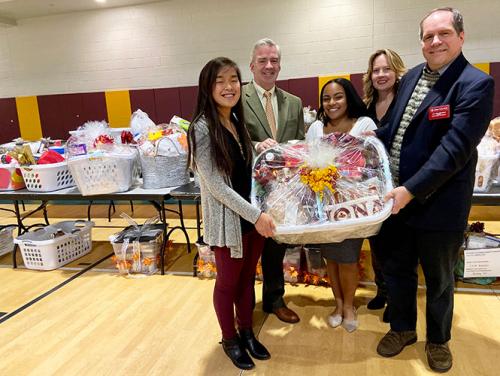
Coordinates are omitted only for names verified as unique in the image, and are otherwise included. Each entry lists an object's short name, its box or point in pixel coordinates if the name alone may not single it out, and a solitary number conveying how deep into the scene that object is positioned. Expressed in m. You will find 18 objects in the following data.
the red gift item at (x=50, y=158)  3.29
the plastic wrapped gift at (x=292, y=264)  2.89
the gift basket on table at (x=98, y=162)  3.01
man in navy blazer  1.60
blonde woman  2.35
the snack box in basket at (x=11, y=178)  3.38
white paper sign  2.67
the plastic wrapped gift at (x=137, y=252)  3.19
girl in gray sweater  1.71
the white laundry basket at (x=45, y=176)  3.23
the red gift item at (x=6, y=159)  3.46
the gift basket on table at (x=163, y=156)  3.06
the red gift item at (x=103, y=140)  3.10
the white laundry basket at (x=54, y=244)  3.35
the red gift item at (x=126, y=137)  3.39
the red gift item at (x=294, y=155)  1.81
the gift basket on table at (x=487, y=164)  2.53
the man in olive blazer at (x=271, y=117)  2.22
